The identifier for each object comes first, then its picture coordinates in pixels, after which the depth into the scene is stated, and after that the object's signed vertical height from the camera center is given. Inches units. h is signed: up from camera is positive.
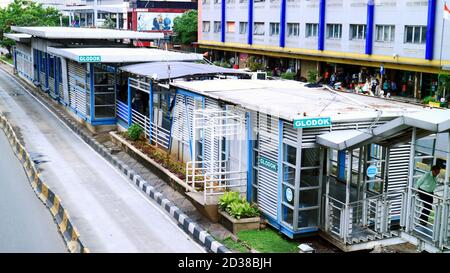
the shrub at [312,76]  1765.3 -139.8
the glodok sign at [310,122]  463.8 -71.6
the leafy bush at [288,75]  1820.9 -142.8
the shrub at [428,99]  1303.6 -151.8
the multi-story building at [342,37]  1418.6 -24.7
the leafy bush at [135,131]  870.4 -149.3
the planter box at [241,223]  521.7 -166.9
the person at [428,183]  448.8 -112.4
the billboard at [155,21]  3287.4 +27.7
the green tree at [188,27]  2827.3 -2.6
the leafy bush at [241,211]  530.0 -158.3
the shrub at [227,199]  543.2 -151.6
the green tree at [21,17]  2269.9 +28.7
